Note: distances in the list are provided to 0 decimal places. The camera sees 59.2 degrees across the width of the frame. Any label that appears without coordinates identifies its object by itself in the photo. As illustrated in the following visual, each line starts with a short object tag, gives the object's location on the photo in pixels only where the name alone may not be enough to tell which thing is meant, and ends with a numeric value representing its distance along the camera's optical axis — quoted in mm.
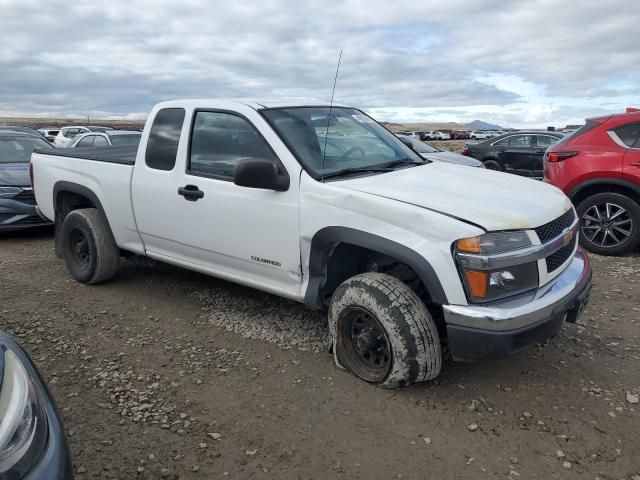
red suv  6434
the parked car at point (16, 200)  7570
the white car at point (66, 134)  19870
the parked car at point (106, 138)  12130
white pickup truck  3090
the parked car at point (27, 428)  1741
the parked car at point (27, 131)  9786
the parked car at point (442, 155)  9977
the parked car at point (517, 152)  15078
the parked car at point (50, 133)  28650
